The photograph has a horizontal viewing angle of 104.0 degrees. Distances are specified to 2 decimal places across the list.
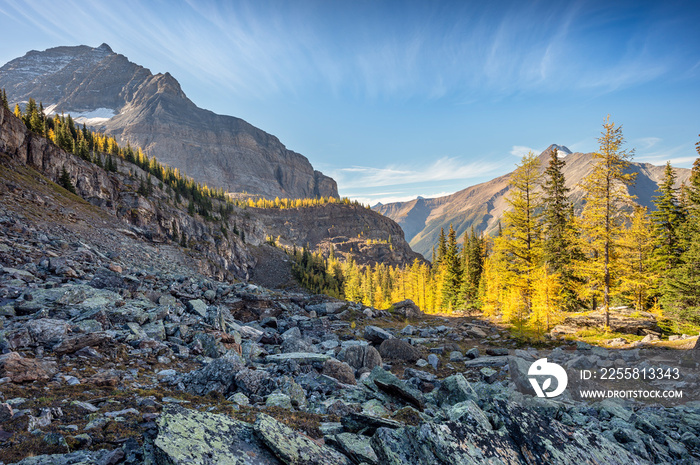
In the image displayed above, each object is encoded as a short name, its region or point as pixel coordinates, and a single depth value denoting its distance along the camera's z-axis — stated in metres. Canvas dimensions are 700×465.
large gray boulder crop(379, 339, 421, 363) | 16.83
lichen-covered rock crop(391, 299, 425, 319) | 42.41
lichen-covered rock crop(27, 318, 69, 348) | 8.30
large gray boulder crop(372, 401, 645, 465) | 4.33
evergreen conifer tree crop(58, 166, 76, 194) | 50.09
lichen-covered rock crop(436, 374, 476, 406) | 8.35
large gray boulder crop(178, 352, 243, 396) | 7.93
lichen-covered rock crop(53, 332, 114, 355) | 8.19
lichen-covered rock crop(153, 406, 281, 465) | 3.55
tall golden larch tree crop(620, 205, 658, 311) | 27.59
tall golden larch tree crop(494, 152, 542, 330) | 26.16
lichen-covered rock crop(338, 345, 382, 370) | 13.88
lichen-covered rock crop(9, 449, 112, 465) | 3.60
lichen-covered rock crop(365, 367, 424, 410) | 8.99
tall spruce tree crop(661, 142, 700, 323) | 22.14
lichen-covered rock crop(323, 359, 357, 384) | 11.06
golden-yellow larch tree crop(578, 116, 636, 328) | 21.69
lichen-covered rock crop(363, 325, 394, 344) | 20.98
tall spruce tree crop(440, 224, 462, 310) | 53.38
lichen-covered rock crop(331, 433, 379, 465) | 4.58
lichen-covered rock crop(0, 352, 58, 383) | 6.24
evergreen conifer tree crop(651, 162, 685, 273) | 27.48
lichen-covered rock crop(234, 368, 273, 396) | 8.26
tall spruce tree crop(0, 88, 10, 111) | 42.50
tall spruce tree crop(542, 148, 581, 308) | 29.70
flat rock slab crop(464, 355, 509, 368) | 15.50
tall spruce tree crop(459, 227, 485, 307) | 49.06
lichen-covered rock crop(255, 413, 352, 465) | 4.03
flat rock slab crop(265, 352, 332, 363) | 12.49
